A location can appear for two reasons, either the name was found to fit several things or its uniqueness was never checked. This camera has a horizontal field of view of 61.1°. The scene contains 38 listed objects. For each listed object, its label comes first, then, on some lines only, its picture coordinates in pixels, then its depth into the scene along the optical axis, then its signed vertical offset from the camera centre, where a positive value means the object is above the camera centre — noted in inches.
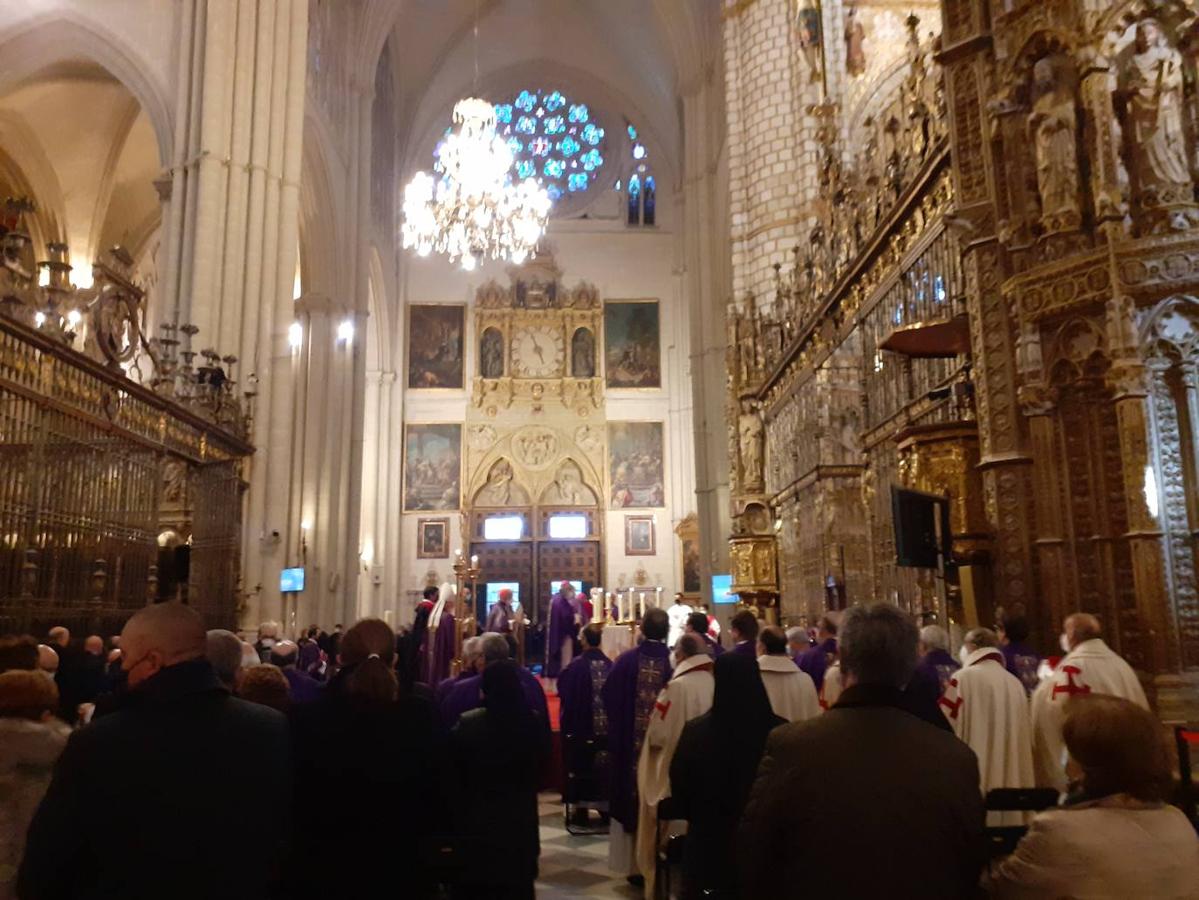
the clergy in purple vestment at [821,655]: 282.5 -19.0
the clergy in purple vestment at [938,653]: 219.3 -14.8
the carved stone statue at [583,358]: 1278.3 +289.8
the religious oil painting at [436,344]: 1268.5 +308.0
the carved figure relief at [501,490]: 1238.9 +122.6
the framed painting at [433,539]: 1217.4 +63.0
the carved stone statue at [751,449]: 657.6 +90.0
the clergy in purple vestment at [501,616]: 659.4 -16.3
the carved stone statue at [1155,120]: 265.6 +121.9
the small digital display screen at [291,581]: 660.7 +8.3
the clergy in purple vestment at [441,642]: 520.5 -25.9
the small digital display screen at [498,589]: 1184.1 +0.9
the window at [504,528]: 1224.8 +75.5
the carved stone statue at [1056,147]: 267.4 +116.1
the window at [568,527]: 1230.9 +76.1
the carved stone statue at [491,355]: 1270.9 +293.5
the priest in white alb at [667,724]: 208.7 -27.8
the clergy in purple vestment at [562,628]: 681.6 -25.7
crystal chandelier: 668.7 +266.2
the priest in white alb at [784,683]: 198.2 -18.7
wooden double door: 1210.0 +37.9
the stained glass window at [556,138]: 1320.1 +587.0
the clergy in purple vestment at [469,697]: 236.4 -24.7
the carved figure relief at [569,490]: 1244.5 +122.2
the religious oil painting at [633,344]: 1284.4 +308.6
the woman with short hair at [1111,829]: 76.4 -18.8
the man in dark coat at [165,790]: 84.4 -16.7
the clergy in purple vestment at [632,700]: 249.0 -27.8
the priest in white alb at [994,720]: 201.3 -26.6
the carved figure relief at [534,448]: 1250.0 +174.0
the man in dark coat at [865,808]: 83.0 -18.3
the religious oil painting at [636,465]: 1242.6 +152.5
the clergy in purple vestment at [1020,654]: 231.5 -16.1
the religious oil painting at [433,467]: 1235.2 +151.7
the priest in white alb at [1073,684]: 198.7 -19.7
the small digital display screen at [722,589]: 784.3 -0.8
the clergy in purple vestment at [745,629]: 221.8 -9.0
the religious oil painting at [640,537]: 1226.0 +62.6
